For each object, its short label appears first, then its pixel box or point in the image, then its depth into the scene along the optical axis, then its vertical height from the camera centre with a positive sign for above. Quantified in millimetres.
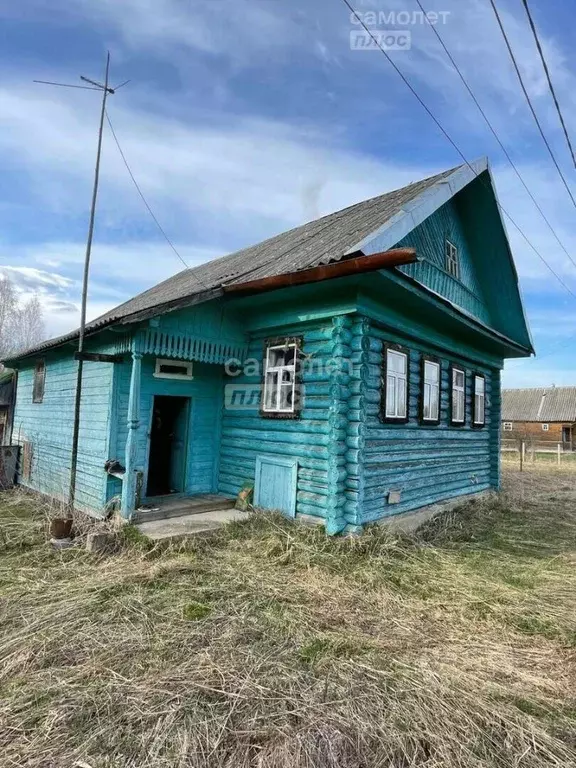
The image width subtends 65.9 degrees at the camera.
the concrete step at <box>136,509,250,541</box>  5812 -1632
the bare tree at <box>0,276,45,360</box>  39469 +7231
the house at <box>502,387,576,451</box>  38438 +997
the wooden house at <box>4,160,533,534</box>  6262 +573
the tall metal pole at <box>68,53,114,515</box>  6402 +2042
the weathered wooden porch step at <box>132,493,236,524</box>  6441 -1533
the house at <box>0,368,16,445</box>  12781 -47
